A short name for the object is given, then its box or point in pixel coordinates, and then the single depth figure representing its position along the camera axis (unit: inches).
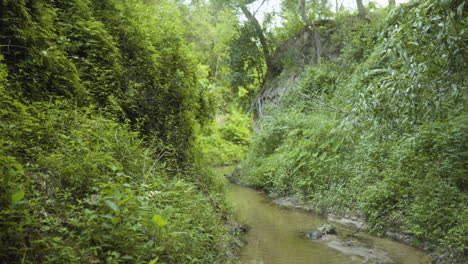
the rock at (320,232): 262.3
